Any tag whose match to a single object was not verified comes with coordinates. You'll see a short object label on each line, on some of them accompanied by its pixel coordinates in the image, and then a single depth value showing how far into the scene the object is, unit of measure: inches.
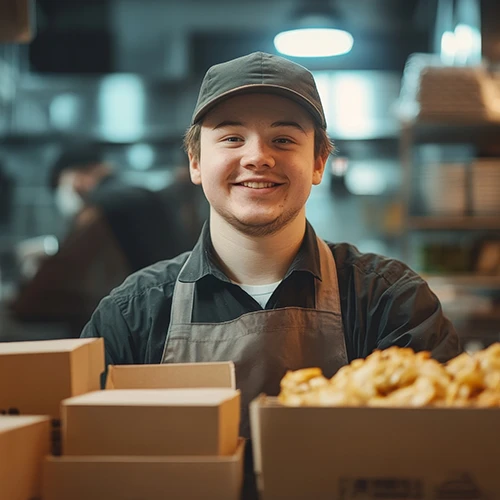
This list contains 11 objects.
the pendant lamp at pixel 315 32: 164.9
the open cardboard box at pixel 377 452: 38.9
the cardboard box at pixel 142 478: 40.9
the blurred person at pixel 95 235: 145.8
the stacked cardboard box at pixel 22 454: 41.5
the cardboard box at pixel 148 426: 42.1
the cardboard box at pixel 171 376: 50.3
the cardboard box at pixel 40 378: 47.6
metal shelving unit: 151.6
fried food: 40.3
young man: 61.9
